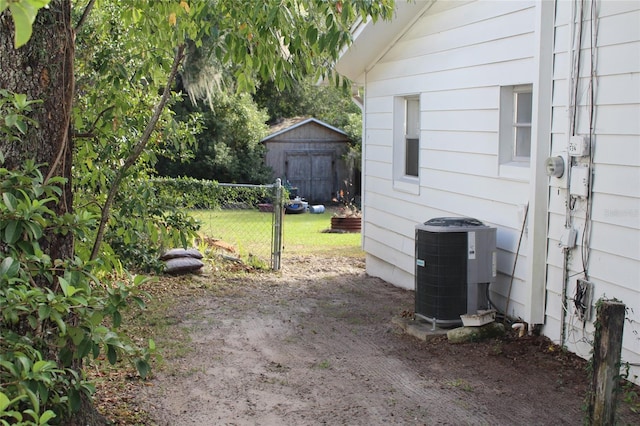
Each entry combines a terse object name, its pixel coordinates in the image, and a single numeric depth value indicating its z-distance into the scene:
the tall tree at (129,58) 4.07
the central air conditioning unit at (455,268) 7.42
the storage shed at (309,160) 29.98
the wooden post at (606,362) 3.81
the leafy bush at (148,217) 5.04
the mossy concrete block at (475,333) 7.20
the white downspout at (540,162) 6.88
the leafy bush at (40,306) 2.78
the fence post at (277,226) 11.75
